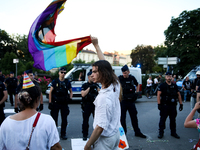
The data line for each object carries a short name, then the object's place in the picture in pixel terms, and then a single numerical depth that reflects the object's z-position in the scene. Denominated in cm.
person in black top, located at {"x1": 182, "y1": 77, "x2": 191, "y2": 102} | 1208
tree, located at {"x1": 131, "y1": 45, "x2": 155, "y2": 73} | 4897
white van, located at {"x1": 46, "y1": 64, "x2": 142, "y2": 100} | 1150
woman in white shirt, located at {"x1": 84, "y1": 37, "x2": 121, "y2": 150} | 192
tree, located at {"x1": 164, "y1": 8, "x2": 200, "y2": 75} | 2643
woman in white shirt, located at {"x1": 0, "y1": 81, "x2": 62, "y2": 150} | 174
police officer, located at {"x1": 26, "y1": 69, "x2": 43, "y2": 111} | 568
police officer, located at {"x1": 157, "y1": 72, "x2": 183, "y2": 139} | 548
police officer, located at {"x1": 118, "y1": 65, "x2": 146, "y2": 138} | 548
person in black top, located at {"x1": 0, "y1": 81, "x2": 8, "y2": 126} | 498
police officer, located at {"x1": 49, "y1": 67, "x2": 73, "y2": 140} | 529
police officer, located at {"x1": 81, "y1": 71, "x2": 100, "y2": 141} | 520
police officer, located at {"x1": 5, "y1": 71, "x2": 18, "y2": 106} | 1083
